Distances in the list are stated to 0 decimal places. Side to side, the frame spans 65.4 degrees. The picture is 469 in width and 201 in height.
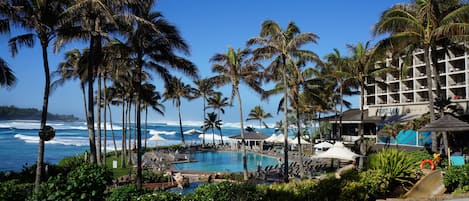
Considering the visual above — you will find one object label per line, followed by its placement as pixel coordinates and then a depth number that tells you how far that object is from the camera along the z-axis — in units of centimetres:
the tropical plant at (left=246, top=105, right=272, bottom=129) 6694
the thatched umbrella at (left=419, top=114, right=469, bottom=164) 1516
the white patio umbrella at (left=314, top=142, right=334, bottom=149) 2841
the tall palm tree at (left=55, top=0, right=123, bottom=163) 1381
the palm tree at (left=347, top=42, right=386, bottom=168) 2915
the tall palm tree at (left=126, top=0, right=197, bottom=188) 1583
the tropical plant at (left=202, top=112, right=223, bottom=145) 5738
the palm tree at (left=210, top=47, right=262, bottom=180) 2136
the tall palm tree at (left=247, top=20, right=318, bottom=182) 1981
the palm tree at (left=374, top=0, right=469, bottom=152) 1775
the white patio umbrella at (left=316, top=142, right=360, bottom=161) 1853
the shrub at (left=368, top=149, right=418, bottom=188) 1145
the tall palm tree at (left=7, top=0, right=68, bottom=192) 1398
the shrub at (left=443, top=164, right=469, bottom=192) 1084
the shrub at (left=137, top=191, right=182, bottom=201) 671
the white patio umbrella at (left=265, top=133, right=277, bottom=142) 3989
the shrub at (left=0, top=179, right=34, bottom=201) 620
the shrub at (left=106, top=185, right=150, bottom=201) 680
